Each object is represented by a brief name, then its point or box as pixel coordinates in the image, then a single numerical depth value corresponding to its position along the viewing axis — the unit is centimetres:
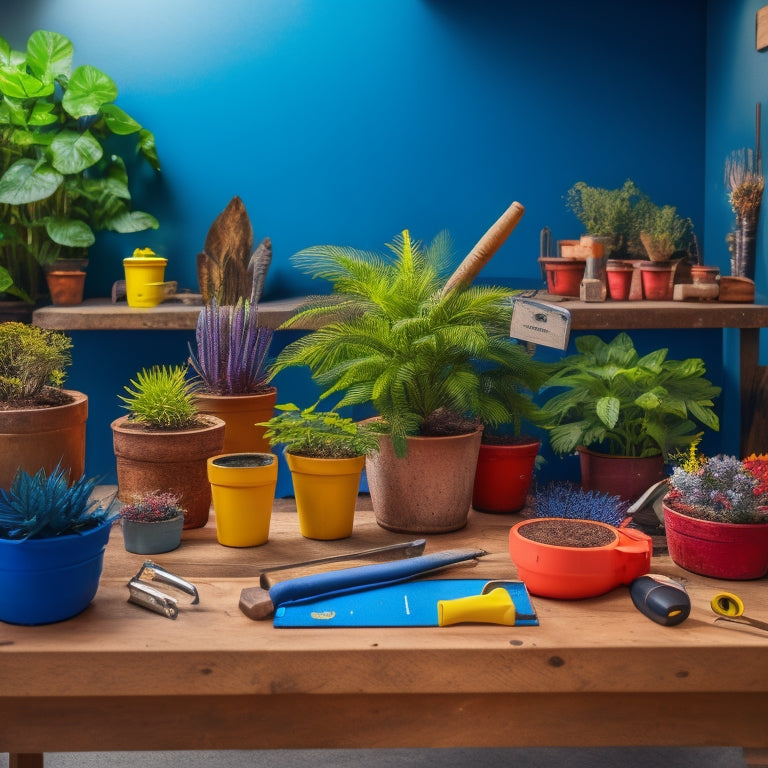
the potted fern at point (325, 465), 138
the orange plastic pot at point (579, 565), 116
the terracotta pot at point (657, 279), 256
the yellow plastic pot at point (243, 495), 134
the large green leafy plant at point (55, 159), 275
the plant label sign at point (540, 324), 147
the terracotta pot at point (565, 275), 260
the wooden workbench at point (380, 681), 103
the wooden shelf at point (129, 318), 262
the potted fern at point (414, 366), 143
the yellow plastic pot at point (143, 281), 275
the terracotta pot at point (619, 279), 257
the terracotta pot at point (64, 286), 282
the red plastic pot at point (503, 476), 155
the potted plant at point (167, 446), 142
